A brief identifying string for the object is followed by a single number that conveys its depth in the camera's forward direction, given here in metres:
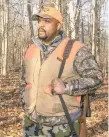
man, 3.44
